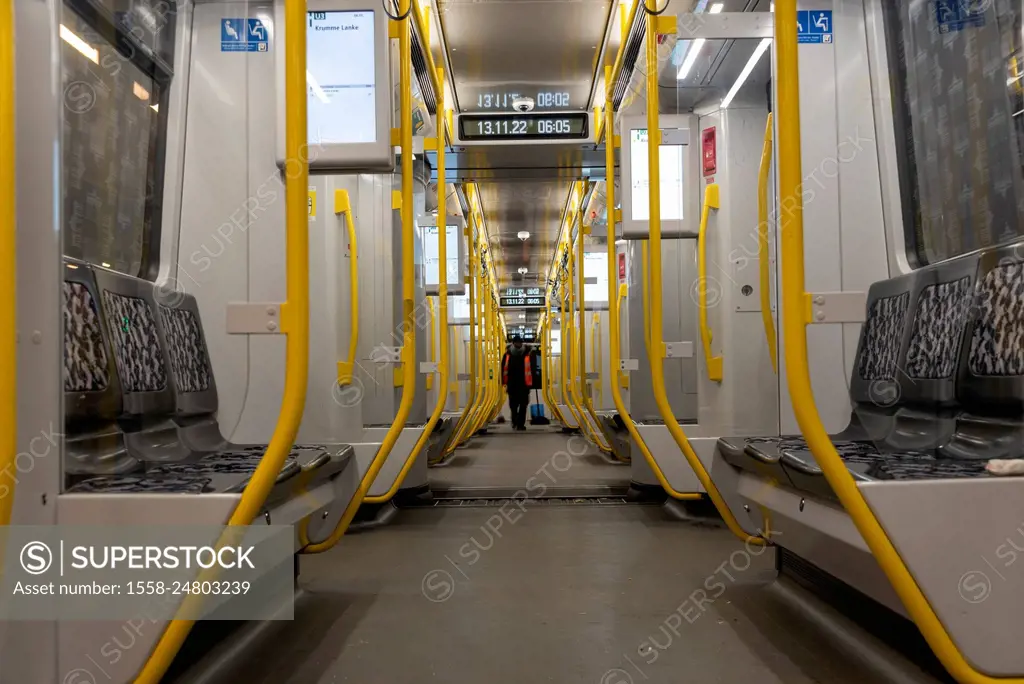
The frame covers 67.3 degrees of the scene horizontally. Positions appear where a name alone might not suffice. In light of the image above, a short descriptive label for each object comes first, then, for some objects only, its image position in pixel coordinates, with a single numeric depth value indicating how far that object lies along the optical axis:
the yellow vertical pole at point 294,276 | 1.73
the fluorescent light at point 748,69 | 3.93
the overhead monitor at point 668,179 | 4.14
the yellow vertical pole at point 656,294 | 3.06
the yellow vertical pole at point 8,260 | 1.59
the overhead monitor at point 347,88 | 2.83
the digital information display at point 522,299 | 17.89
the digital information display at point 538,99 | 6.02
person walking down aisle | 11.87
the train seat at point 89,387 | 2.03
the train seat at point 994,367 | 2.22
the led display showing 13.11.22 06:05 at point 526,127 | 5.61
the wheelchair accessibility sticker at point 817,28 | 3.28
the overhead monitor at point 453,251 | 7.02
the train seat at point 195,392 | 2.79
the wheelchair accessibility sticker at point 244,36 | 3.23
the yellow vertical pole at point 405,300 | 2.89
